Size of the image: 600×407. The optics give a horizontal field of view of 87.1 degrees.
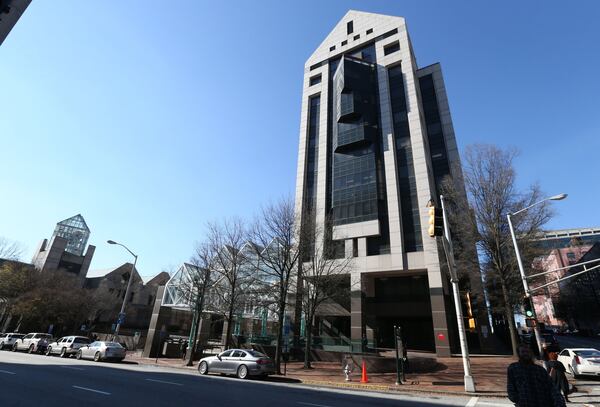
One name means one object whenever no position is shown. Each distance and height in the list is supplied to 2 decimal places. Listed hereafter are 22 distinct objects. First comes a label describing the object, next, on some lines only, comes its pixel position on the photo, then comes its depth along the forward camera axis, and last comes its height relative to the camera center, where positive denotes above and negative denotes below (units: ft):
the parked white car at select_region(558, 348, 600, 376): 50.06 -0.45
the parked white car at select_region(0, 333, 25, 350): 107.14 -4.42
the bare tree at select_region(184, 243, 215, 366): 89.66 +13.84
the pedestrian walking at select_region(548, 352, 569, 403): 33.42 -1.49
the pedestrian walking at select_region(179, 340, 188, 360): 104.27 -3.68
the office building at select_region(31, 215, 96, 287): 218.59 +53.43
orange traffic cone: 56.95 -5.12
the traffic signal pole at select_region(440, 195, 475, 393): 45.27 +6.13
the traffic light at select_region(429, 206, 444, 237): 38.78 +14.74
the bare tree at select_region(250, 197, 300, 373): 79.10 +21.85
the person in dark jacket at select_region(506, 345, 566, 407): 14.49 -1.29
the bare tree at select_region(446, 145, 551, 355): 74.18 +28.10
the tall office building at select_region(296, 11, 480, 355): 113.19 +67.94
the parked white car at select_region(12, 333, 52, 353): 98.07 -4.14
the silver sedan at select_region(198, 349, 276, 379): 56.44 -4.20
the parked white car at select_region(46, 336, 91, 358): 87.65 -4.12
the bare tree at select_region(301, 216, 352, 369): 82.83 +15.98
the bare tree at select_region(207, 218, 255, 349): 88.02 +17.59
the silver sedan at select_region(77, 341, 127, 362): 77.36 -4.53
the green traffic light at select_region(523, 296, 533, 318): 51.98 +7.13
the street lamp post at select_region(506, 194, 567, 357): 50.83 +10.75
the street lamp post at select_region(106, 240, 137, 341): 93.44 +5.09
